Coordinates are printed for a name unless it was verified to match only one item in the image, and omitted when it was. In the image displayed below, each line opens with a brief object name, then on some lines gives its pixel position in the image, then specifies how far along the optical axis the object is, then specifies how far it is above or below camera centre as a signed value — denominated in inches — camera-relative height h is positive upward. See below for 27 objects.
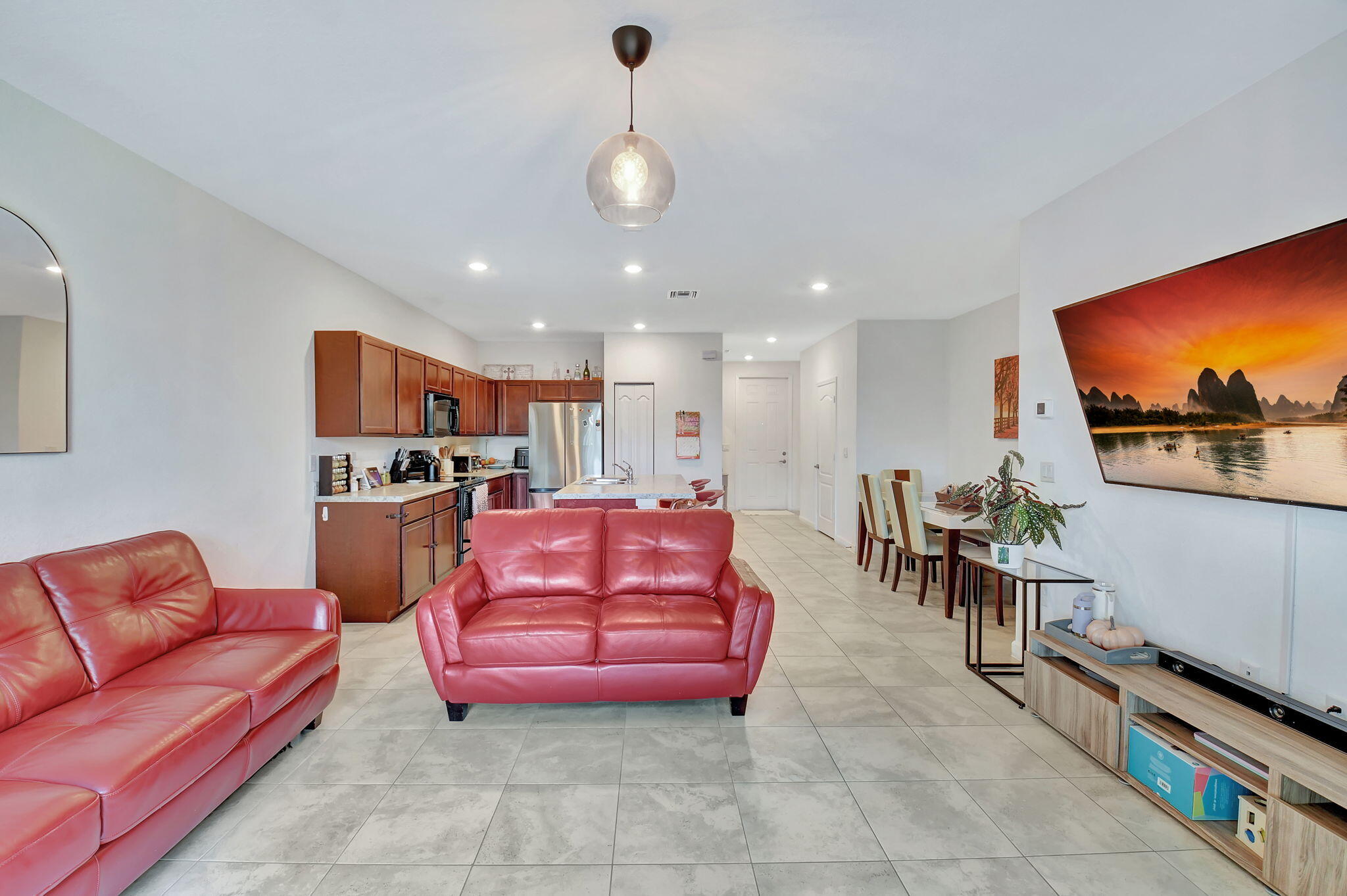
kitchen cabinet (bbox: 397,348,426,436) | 183.6 +15.5
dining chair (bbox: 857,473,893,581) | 205.6 -27.1
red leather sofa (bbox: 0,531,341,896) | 55.7 -34.2
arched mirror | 83.0 +14.4
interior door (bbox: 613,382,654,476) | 280.5 +8.3
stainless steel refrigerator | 276.8 -0.2
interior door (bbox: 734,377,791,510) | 382.9 -0.3
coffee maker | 207.5 -10.3
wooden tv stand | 60.9 -41.0
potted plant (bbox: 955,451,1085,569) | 115.3 -15.1
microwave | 204.9 +9.6
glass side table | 113.4 -32.7
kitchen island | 177.0 -17.1
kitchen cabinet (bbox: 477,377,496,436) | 268.5 +16.2
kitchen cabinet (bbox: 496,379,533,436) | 286.8 +17.8
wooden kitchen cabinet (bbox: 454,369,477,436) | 241.0 +16.9
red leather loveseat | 102.4 -37.0
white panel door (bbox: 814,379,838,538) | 285.7 -6.3
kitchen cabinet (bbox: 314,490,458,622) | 158.9 -32.8
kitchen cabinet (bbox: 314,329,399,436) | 157.6 +15.8
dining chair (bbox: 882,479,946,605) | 178.4 -29.1
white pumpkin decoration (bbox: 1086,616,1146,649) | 93.1 -31.9
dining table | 167.5 -28.2
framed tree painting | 195.6 +16.5
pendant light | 68.3 +32.4
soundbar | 68.1 -34.0
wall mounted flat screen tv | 67.9 +10.0
